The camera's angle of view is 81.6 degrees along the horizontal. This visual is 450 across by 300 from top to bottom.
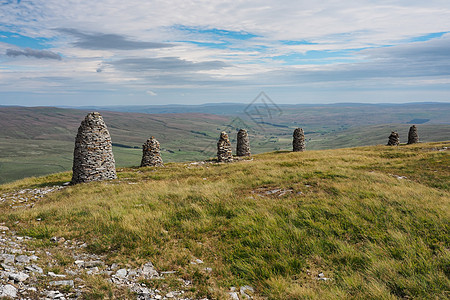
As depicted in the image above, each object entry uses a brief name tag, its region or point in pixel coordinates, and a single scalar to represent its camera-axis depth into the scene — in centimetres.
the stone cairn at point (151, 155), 2816
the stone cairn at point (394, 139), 4269
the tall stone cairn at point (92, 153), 1972
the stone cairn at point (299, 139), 4137
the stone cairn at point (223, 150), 2958
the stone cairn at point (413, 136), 4492
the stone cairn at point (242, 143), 3661
